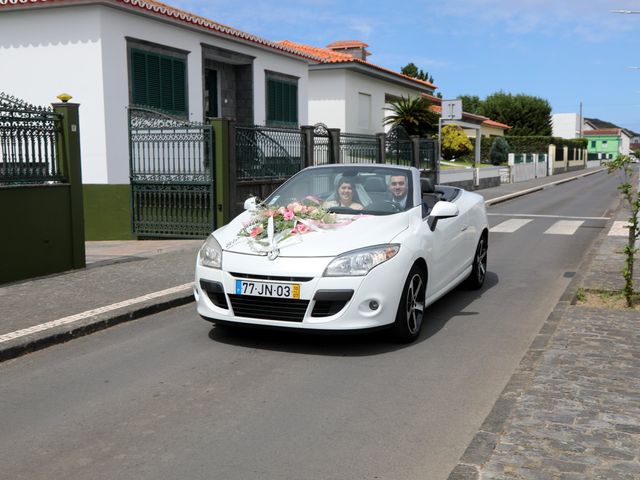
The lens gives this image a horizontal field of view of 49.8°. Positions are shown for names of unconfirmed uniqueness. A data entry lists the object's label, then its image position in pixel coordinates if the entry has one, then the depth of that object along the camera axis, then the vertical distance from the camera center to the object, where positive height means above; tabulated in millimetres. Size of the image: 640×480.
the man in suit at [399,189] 6655 -216
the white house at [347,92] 25516 +2922
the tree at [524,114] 83438 +6305
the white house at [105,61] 14203 +2381
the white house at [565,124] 121562 +7229
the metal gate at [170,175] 13141 -107
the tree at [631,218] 7125 -542
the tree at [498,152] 48188 +966
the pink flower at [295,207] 6176 -348
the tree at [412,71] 87375 +12186
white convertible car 5480 -741
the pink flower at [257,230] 5972 -537
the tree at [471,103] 97112 +9078
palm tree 27812 +2049
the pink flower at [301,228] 5930 -515
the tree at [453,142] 41906 +1475
